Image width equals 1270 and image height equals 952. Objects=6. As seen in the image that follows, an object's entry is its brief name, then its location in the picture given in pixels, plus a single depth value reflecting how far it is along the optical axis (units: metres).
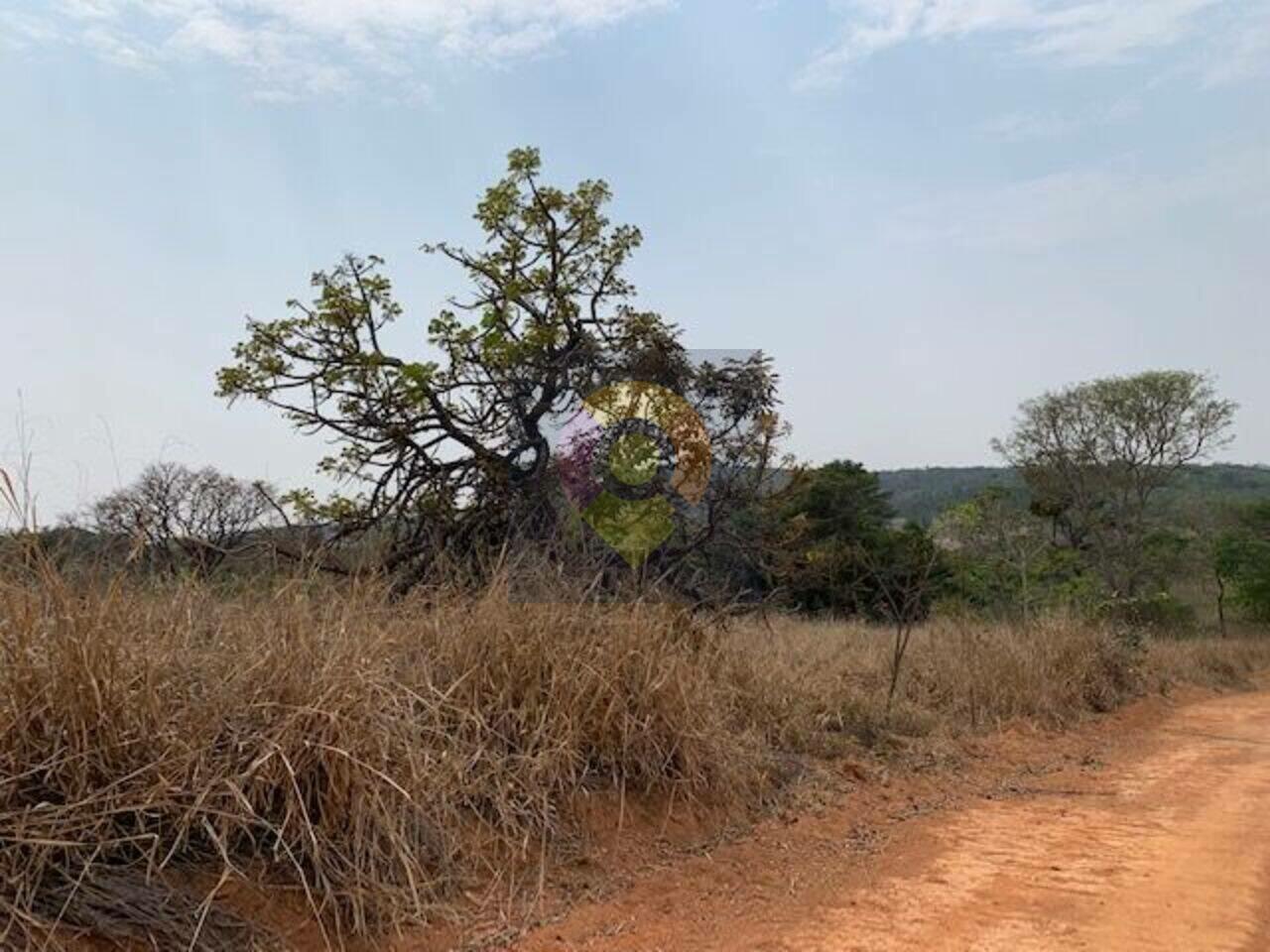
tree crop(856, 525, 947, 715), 10.99
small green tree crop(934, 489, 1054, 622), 22.94
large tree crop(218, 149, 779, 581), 9.38
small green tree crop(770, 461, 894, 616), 10.95
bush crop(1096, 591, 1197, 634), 26.30
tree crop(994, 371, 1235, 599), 32.03
